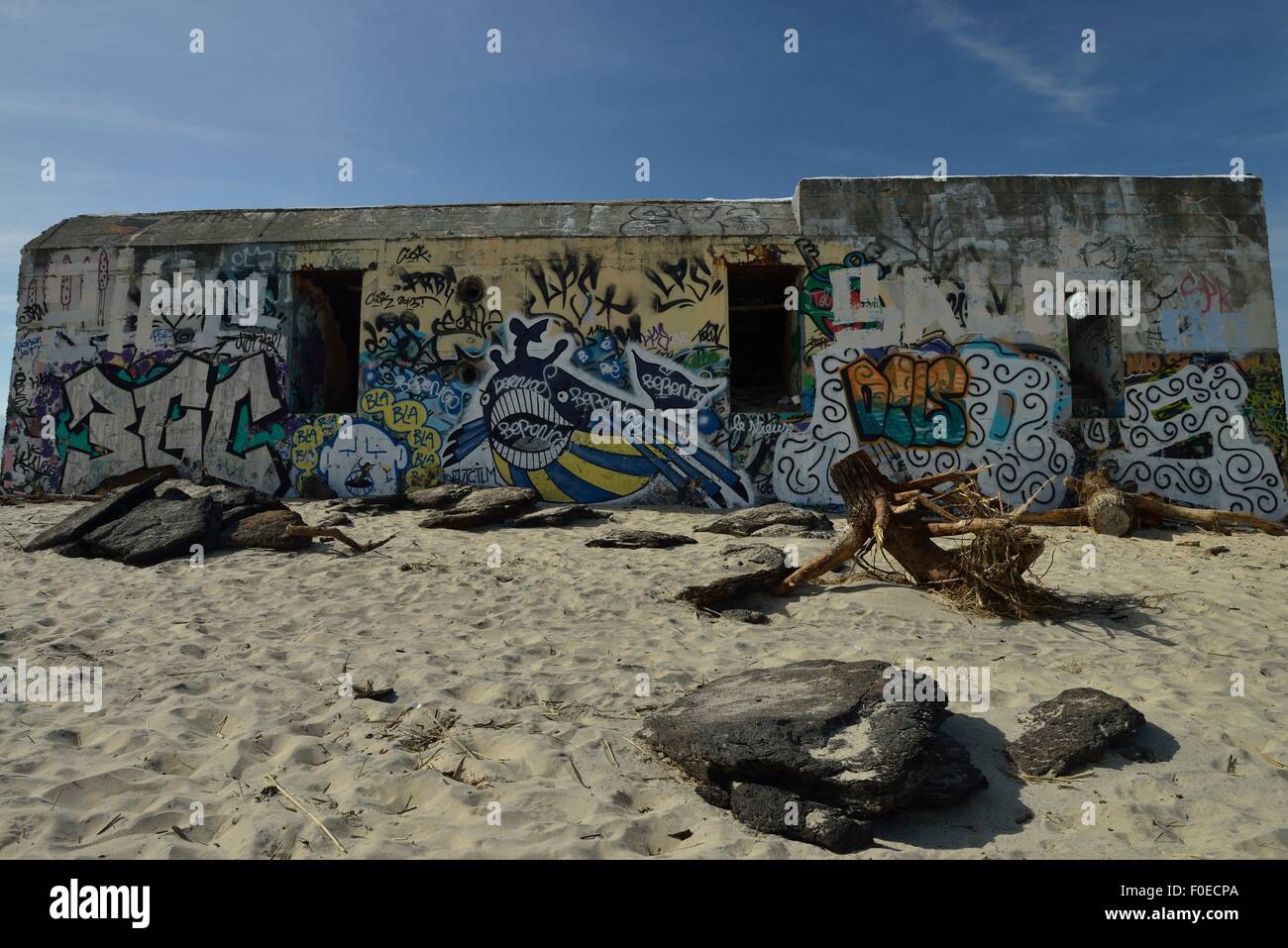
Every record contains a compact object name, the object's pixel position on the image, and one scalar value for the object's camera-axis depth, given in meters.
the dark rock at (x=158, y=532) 6.64
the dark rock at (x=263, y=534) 7.03
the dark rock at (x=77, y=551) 6.83
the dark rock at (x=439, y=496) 9.39
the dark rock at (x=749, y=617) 5.40
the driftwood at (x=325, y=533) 7.01
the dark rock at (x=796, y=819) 2.70
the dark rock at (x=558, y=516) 8.65
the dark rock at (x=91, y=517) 7.04
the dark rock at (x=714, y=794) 3.00
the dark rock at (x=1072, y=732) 3.28
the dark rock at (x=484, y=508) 8.36
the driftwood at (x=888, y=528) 5.84
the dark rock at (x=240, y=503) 7.48
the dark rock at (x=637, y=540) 7.61
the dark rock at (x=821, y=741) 2.90
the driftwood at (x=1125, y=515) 8.73
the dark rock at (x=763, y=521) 8.35
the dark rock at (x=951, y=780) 2.95
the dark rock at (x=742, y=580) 5.69
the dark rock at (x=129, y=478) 10.77
